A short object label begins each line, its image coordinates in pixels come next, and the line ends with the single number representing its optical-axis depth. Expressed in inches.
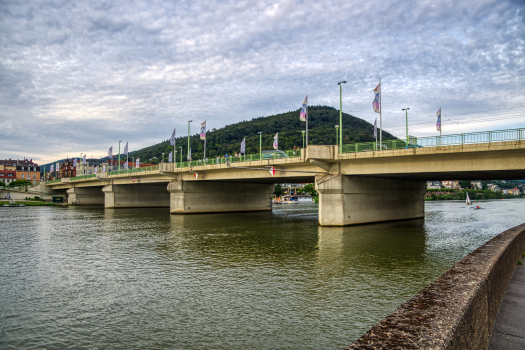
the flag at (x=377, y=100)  1551.4
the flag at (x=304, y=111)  1659.7
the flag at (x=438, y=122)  1769.2
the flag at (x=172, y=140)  2603.3
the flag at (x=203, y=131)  2418.2
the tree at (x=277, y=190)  5668.3
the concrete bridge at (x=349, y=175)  1214.3
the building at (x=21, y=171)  7411.4
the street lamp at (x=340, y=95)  1495.3
